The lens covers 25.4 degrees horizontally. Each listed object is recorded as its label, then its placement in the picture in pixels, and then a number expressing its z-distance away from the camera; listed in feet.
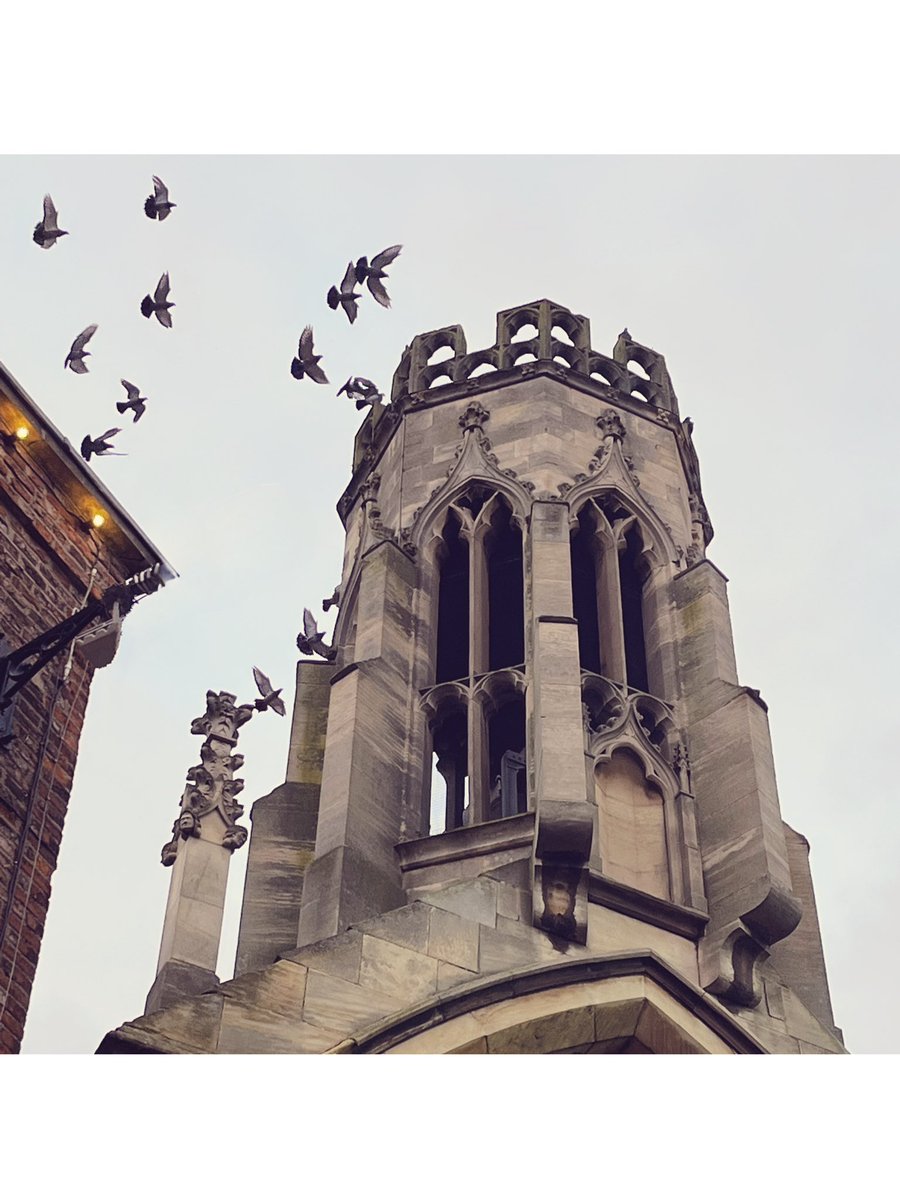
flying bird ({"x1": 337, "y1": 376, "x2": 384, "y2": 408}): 79.25
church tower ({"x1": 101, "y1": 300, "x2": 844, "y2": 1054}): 50.34
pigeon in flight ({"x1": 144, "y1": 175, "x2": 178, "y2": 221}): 58.90
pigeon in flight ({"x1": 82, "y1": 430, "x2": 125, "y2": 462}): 57.72
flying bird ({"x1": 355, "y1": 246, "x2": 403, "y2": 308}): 63.82
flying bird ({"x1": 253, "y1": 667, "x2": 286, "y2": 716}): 62.49
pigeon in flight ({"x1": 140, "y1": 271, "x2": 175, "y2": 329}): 59.98
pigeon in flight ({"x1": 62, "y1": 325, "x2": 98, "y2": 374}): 58.65
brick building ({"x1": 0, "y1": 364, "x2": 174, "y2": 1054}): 45.01
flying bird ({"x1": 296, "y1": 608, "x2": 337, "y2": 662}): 71.97
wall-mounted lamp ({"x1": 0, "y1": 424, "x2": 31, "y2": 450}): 52.19
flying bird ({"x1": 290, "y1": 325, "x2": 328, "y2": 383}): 64.39
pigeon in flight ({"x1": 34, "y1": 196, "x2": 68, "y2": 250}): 56.03
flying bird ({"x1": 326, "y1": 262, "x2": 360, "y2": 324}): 63.05
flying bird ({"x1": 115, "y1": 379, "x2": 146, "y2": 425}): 61.36
